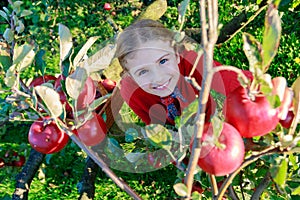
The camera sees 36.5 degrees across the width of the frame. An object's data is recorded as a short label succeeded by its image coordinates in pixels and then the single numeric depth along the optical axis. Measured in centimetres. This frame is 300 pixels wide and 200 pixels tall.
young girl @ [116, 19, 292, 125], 116
